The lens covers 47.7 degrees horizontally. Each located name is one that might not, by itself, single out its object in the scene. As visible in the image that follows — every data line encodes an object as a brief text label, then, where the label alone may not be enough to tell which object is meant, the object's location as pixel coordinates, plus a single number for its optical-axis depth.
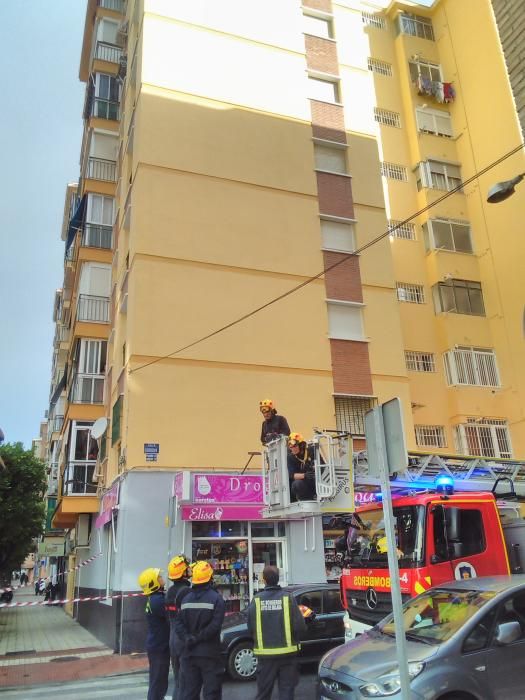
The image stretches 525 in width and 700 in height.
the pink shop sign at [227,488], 14.16
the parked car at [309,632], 9.52
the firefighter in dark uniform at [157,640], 7.54
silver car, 5.56
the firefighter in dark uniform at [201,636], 6.38
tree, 23.28
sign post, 4.40
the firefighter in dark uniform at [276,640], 6.19
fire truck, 8.38
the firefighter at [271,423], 10.98
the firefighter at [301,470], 9.79
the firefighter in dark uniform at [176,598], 6.87
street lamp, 6.92
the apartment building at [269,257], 15.59
